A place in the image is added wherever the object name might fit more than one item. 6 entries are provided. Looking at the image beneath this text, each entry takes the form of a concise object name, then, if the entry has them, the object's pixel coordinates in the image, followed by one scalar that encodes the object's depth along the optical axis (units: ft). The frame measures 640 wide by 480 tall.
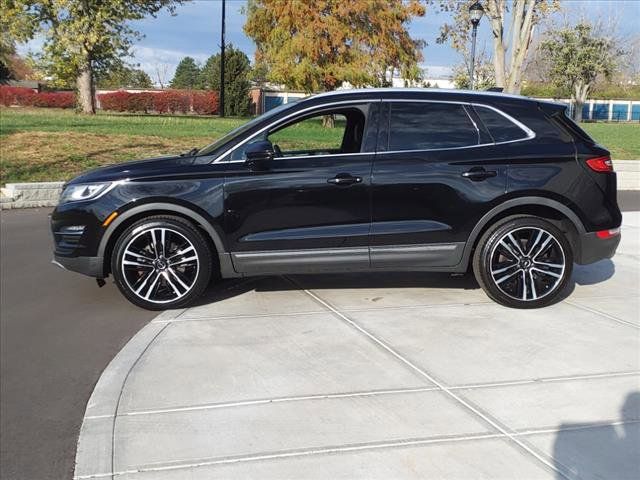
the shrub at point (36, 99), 183.42
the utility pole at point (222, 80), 122.46
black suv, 16.80
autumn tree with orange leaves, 112.78
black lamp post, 62.33
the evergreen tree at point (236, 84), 157.38
